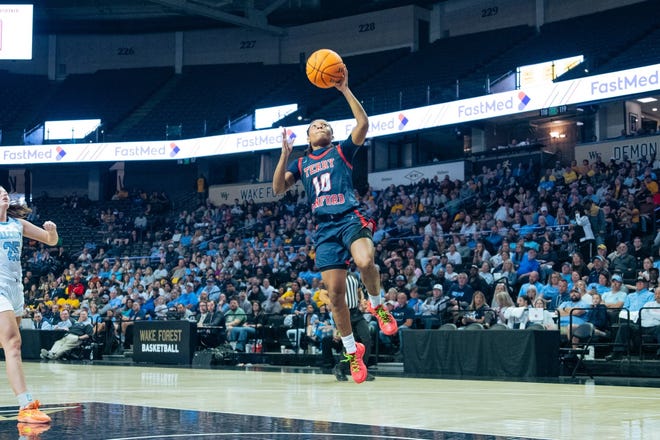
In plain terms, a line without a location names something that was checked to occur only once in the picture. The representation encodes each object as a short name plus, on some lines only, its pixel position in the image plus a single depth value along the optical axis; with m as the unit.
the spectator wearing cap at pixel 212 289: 19.77
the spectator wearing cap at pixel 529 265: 15.66
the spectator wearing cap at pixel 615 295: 12.93
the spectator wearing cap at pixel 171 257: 26.16
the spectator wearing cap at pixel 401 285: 16.67
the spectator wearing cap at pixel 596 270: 14.45
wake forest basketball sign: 16.61
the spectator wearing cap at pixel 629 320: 12.01
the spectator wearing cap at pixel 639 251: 15.54
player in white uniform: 6.22
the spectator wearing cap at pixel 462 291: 14.99
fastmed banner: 21.67
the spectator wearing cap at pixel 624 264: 14.60
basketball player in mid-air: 7.45
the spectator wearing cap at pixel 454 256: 18.14
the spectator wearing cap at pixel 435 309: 14.32
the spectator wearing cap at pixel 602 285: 13.65
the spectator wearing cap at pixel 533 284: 14.27
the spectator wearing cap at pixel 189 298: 20.25
